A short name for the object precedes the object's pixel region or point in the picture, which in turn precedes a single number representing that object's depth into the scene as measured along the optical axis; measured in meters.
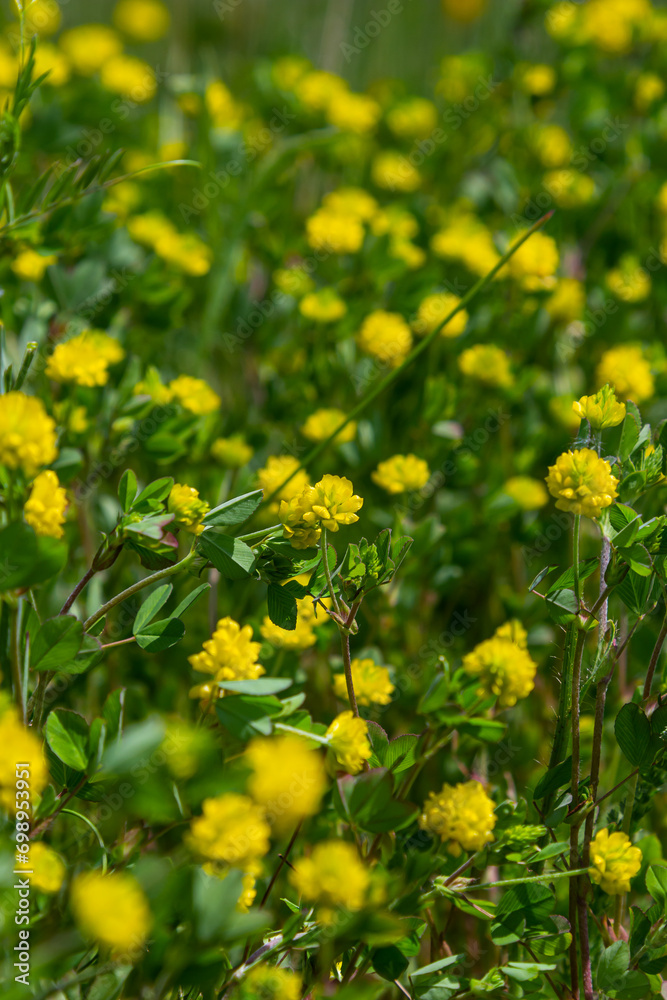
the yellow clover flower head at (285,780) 0.69
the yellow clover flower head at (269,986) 0.70
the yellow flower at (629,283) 0.91
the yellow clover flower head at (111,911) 0.68
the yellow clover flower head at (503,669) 0.76
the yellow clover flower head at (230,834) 0.70
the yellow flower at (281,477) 0.80
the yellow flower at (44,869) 0.71
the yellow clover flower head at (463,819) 0.74
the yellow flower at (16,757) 0.69
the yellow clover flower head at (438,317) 0.88
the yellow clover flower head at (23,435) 0.70
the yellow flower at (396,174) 1.10
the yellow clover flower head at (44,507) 0.73
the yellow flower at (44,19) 1.03
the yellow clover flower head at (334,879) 0.69
